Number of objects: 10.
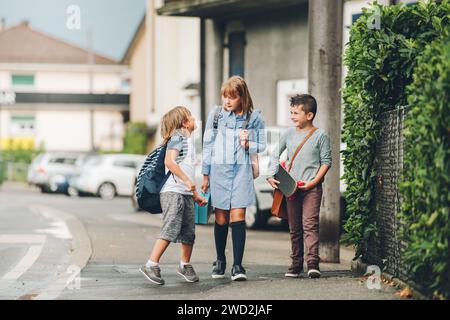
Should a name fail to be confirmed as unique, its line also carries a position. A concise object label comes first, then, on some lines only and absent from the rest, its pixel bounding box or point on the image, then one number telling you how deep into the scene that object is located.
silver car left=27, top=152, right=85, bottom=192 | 36.19
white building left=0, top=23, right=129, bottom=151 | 68.31
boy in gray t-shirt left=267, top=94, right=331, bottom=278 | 8.94
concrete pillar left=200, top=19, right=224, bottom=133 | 25.34
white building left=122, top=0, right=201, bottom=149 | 33.19
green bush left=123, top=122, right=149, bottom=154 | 45.50
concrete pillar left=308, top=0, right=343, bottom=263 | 10.84
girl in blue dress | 8.61
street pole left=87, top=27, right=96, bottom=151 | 57.09
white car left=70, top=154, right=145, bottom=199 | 32.22
